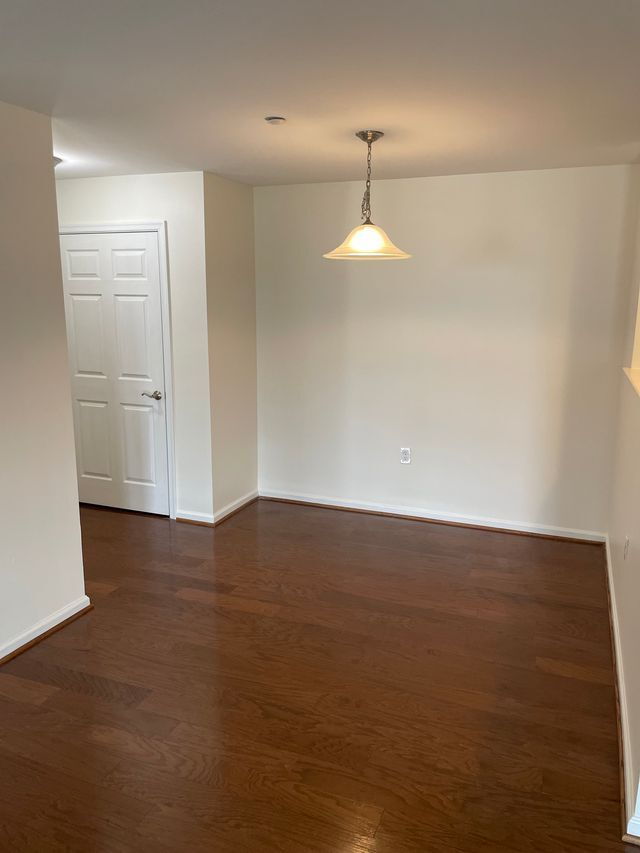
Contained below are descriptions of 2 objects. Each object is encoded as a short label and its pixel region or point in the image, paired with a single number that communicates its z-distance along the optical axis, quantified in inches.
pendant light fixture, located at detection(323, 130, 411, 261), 115.9
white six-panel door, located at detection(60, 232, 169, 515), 171.5
